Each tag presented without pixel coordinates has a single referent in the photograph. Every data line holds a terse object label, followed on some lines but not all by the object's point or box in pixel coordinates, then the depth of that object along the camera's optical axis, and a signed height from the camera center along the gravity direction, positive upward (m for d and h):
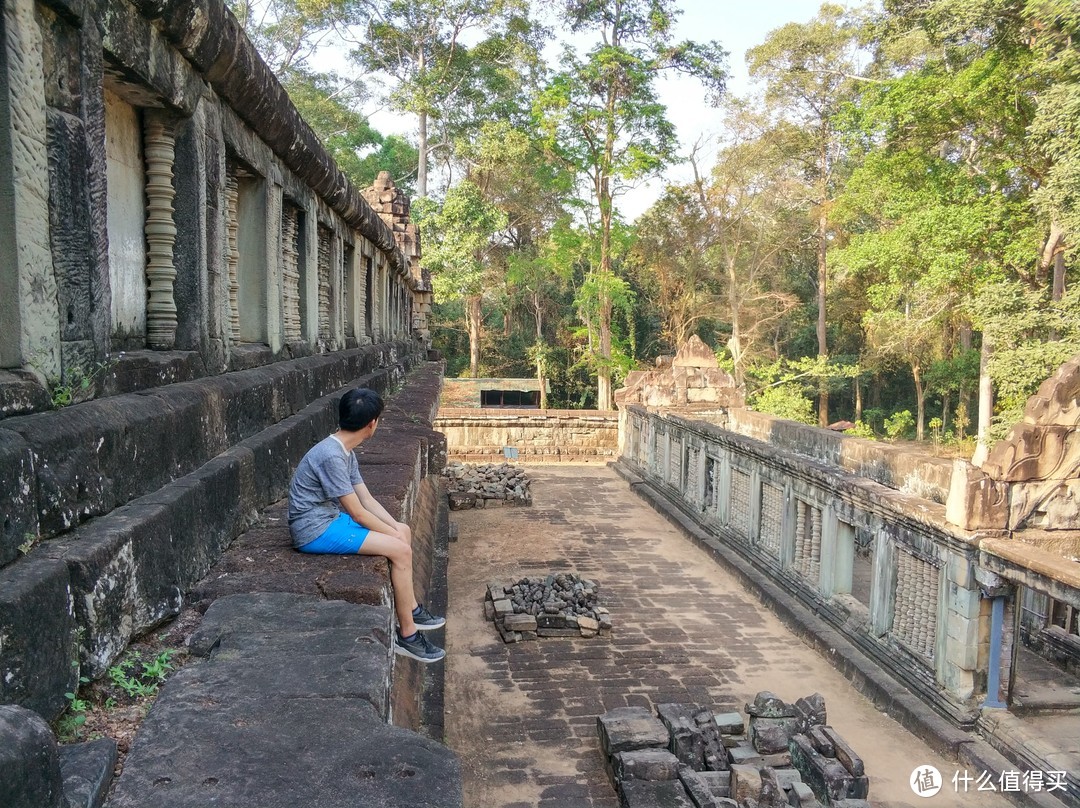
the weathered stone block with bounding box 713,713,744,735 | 5.17 -2.49
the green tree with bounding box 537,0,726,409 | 24.36 +7.49
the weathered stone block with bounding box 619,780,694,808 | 4.33 -2.51
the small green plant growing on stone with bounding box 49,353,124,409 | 2.02 -0.13
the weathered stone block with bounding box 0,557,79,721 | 1.42 -0.58
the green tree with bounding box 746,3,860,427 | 24.47 +8.59
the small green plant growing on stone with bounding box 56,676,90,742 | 1.57 -0.79
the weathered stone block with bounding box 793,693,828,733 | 5.13 -2.40
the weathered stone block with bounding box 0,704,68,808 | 1.05 -0.59
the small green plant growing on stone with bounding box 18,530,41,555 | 1.66 -0.44
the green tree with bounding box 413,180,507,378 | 24.73 +3.51
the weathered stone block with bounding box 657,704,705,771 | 4.75 -2.41
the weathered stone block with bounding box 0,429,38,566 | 1.58 -0.33
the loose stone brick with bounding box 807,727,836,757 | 4.77 -2.41
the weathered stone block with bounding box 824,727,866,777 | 4.54 -2.39
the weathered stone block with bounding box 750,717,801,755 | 4.97 -2.48
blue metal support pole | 5.17 -2.03
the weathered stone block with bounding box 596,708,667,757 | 4.76 -2.38
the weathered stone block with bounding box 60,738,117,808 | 1.27 -0.74
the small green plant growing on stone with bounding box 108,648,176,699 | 1.76 -0.78
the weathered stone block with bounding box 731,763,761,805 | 4.35 -2.44
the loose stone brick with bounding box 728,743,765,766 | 4.83 -2.53
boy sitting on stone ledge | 2.88 -0.66
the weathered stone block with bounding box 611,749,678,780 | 4.52 -2.43
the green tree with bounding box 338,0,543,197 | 24.89 +9.42
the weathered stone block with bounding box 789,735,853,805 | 4.42 -2.46
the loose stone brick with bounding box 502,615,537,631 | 6.94 -2.47
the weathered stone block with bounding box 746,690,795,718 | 5.24 -2.43
